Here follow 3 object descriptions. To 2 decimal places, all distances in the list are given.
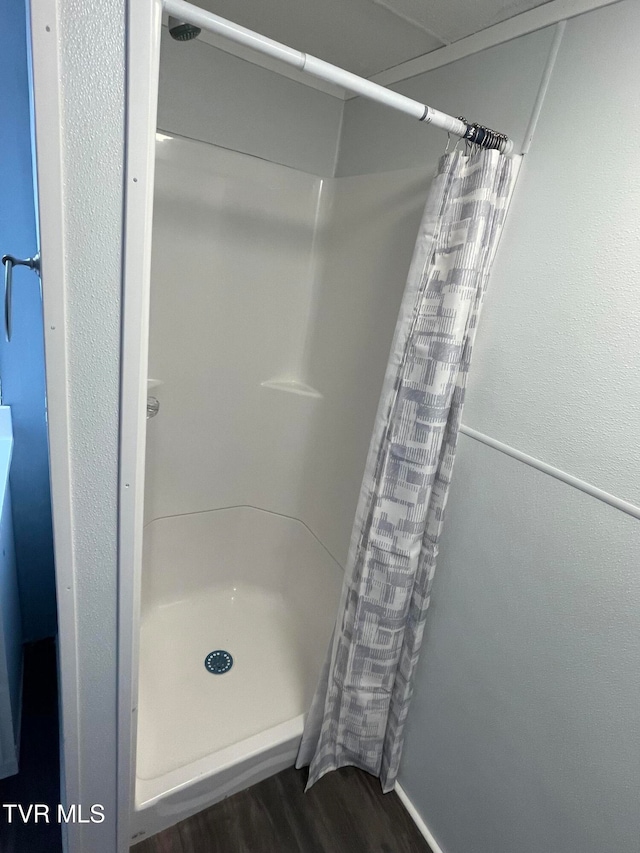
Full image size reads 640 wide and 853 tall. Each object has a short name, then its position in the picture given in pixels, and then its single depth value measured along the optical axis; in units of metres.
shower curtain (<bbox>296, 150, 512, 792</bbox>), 1.02
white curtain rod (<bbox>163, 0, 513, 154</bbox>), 0.70
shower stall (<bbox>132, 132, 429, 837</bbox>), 1.49
